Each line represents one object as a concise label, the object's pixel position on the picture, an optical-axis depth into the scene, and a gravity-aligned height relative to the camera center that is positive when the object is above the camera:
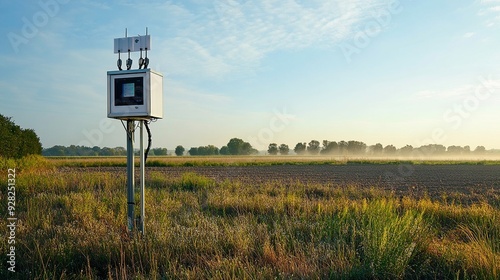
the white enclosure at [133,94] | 5.99 +1.00
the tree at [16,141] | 23.58 +1.37
